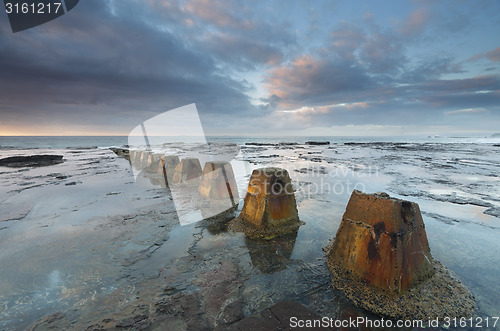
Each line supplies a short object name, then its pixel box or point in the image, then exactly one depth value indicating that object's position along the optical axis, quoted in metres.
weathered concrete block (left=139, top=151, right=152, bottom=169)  13.55
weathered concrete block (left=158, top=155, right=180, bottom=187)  9.80
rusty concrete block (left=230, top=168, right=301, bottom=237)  4.28
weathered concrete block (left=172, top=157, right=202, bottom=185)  8.87
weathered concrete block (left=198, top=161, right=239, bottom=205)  6.45
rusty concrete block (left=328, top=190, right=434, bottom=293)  2.48
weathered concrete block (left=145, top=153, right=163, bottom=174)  11.98
